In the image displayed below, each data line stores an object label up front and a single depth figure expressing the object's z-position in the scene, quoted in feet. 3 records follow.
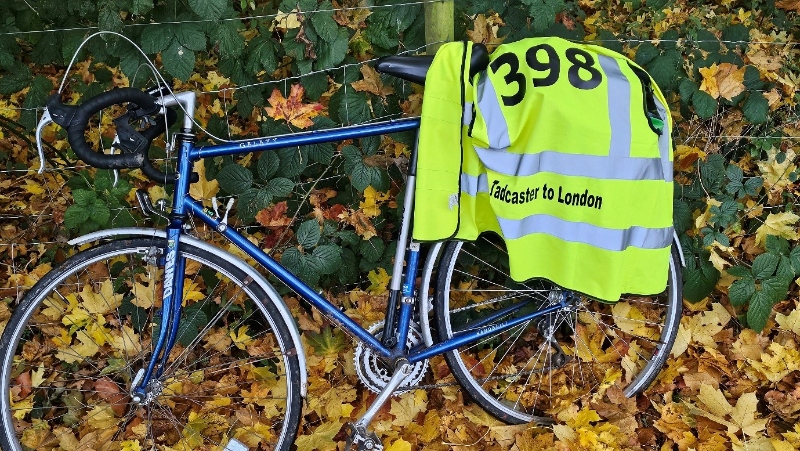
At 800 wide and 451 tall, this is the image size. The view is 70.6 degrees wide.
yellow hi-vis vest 5.75
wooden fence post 7.10
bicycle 6.24
